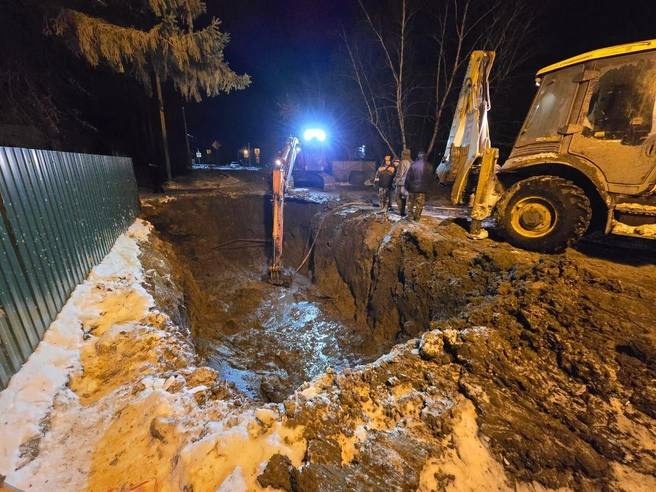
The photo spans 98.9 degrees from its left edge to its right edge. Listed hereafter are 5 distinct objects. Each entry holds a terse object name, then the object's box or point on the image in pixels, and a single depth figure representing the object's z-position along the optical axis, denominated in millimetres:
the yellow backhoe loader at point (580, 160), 3586
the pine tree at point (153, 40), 5250
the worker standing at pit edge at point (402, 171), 7891
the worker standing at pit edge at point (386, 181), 7520
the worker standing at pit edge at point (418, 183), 6156
